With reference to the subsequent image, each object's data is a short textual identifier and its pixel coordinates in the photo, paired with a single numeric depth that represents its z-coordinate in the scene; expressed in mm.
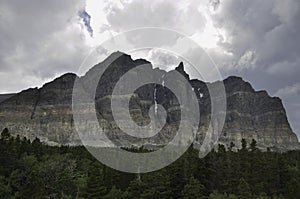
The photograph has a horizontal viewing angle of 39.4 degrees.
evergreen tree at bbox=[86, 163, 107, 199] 67250
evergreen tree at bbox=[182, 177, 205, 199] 62250
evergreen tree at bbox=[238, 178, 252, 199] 60000
